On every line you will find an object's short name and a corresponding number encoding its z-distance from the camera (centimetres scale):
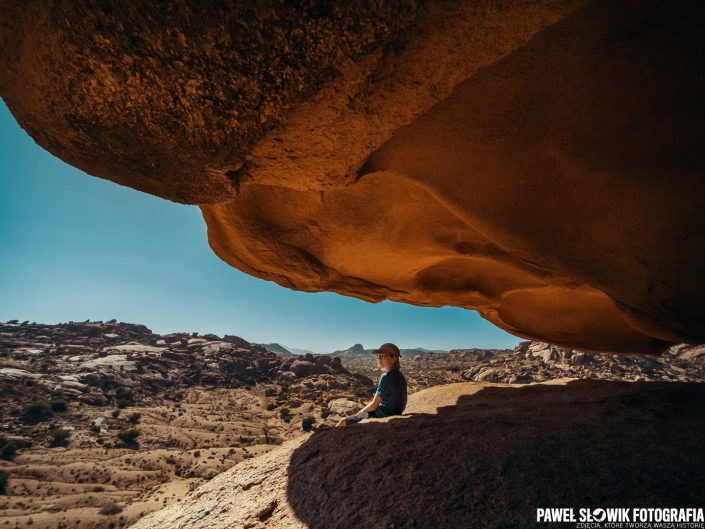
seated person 420
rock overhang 164
